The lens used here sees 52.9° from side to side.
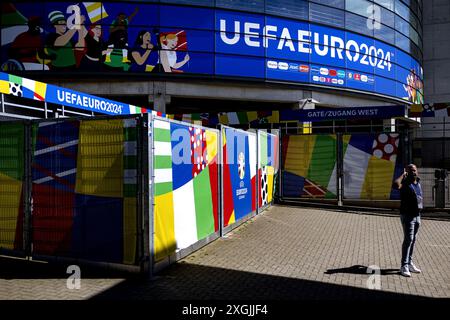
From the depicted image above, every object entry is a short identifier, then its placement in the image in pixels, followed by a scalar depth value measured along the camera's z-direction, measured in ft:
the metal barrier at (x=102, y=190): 21.36
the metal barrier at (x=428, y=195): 45.96
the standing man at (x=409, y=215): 22.27
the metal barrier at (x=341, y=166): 46.93
